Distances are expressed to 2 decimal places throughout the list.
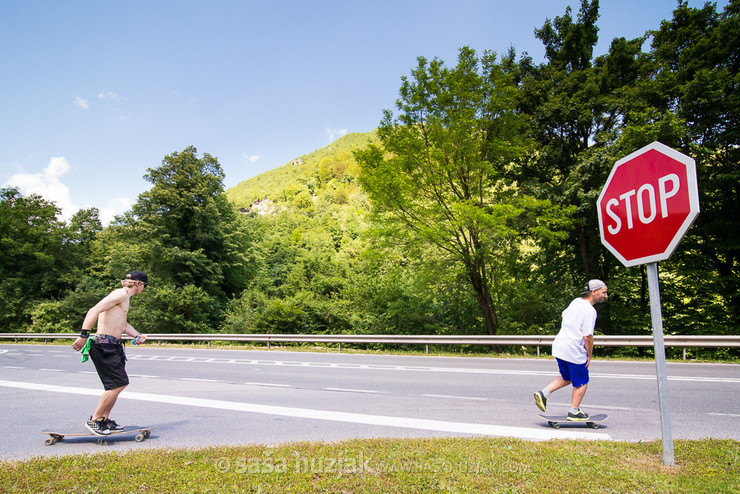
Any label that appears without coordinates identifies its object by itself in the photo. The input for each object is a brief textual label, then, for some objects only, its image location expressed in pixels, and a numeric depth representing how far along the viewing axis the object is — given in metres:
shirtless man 4.64
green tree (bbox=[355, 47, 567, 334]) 14.16
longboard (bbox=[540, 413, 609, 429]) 4.89
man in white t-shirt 4.82
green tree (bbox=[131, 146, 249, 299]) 28.25
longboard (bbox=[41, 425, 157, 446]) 4.58
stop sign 2.99
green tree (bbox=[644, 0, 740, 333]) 12.62
